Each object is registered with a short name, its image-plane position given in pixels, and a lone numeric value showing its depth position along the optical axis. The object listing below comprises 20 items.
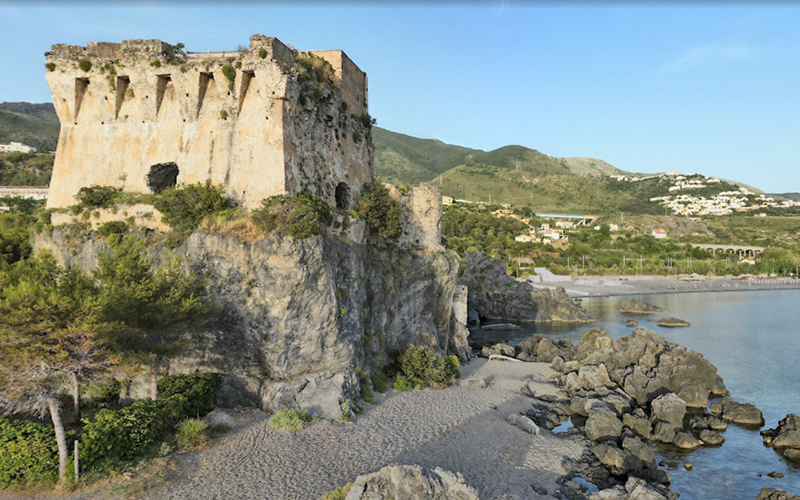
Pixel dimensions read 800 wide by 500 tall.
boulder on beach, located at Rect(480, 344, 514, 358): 41.72
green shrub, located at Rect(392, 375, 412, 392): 25.95
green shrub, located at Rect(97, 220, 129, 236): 22.83
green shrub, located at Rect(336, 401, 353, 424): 20.20
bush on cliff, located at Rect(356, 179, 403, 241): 29.90
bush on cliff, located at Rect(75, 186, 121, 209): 23.75
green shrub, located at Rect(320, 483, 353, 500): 13.79
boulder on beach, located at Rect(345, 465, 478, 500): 13.12
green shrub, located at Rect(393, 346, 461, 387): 27.80
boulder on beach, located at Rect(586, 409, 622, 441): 23.84
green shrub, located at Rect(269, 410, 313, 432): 18.50
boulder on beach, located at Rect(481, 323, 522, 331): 57.34
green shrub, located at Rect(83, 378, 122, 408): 18.94
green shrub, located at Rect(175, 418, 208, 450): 16.14
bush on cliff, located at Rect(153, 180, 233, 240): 22.12
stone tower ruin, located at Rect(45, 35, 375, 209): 22.81
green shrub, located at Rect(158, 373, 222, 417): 18.20
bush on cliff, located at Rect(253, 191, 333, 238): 20.92
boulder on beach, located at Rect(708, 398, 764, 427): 26.89
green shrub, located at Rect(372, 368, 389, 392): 25.13
